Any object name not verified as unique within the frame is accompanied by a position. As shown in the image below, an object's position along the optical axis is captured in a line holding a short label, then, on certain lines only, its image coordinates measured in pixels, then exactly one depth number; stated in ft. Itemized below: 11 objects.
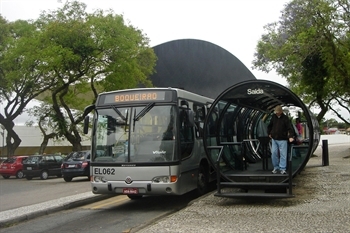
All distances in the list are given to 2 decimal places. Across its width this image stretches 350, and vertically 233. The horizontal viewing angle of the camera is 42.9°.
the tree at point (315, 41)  63.23
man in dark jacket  35.37
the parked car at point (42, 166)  89.38
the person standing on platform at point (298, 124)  55.88
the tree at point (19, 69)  91.04
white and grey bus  34.27
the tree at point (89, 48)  90.17
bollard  68.01
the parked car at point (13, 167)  94.84
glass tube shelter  35.24
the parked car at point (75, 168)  74.84
